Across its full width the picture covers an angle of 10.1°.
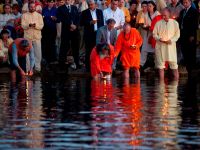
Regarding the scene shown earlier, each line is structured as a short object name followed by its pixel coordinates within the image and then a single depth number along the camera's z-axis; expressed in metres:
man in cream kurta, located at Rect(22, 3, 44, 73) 34.88
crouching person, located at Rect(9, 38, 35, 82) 33.34
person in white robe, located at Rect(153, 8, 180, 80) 32.72
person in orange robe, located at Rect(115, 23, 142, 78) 33.03
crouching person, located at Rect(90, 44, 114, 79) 32.75
